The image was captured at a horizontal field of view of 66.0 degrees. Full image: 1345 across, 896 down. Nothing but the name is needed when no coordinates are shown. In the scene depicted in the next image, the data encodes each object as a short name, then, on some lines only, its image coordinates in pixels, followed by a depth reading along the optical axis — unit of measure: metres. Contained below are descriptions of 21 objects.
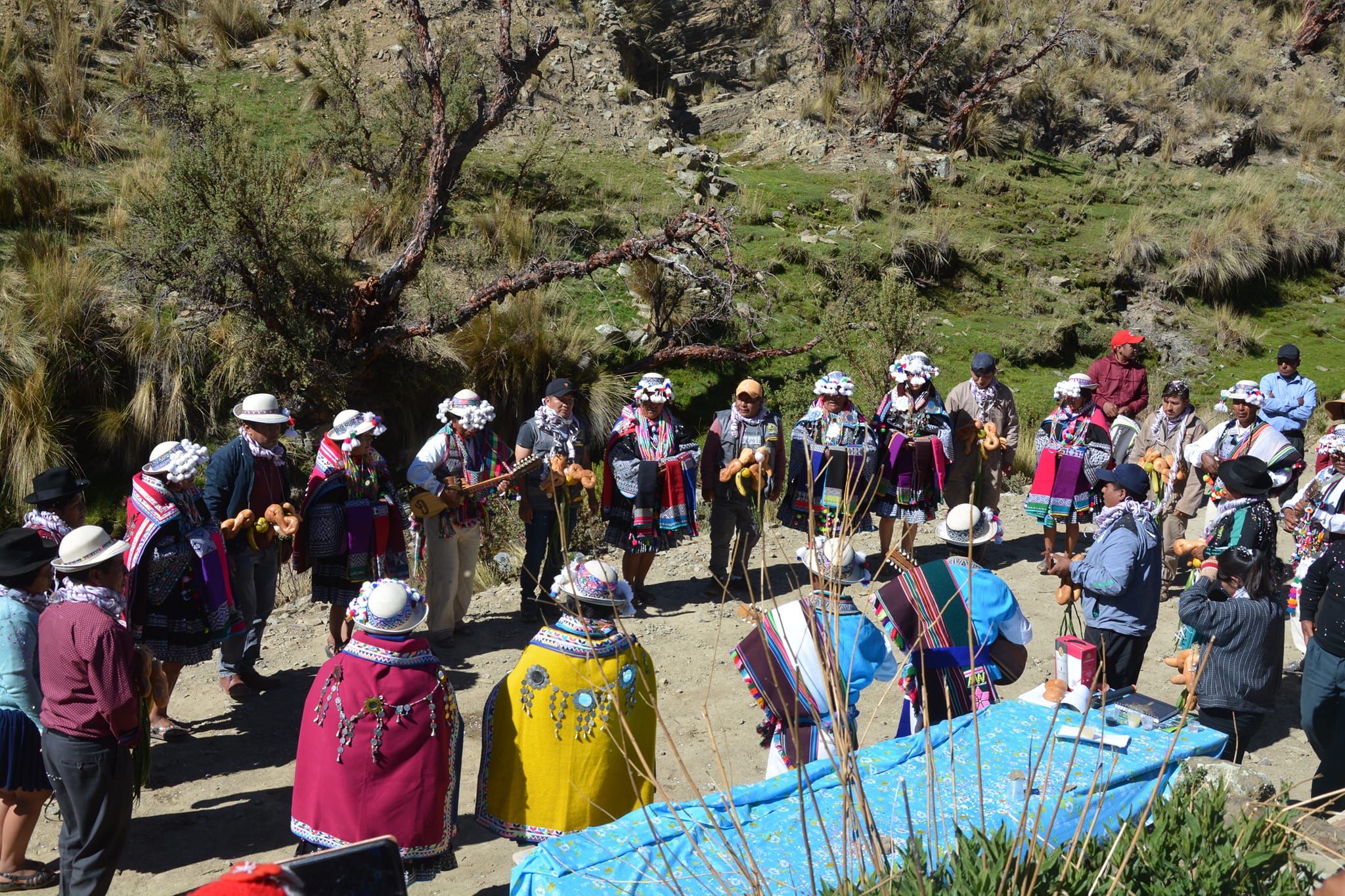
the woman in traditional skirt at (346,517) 6.11
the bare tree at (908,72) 18.03
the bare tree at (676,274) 10.45
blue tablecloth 3.33
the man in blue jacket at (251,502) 5.83
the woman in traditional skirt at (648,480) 7.39
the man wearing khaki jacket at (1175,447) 8.02
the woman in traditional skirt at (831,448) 7.56
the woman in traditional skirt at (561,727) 3.99
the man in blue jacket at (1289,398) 8.33
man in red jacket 9.18
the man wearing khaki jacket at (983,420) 8.43
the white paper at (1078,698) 4.37
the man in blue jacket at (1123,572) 5.38
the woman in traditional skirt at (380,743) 3.71
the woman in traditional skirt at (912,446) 7.91
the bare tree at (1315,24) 24.05
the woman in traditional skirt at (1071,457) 7.96
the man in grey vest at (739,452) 7.52
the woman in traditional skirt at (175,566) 5.25
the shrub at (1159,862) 2.79
